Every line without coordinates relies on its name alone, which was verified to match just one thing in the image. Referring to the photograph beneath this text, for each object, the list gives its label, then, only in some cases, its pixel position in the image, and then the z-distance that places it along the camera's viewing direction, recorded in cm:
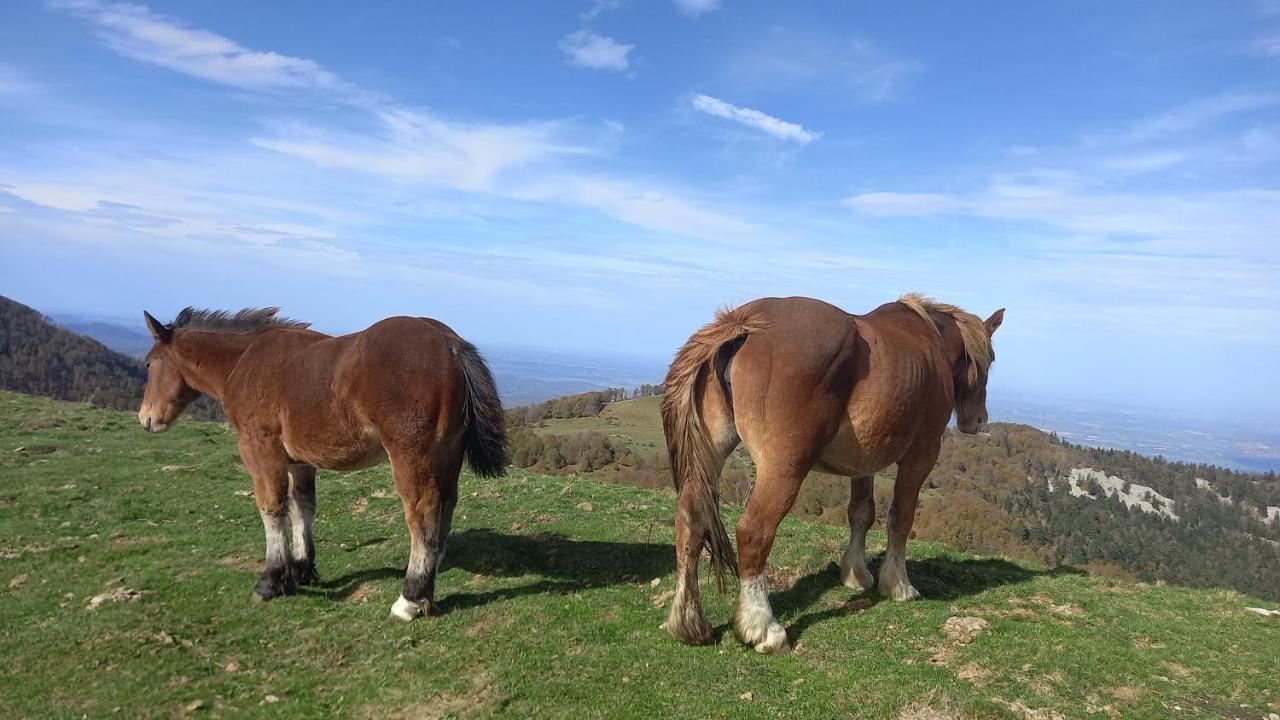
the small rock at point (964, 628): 568
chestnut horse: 547
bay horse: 628
